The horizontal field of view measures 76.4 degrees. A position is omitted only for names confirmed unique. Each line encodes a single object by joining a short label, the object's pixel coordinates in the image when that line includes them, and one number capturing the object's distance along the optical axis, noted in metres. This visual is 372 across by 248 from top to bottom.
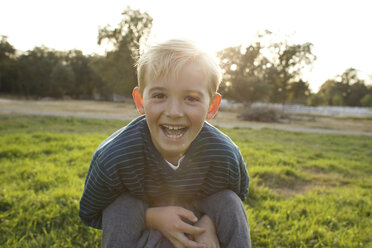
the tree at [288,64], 18.23
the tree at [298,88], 27.81
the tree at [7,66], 36.30
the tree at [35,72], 47.60
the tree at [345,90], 59.83
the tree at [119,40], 26.29
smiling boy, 1.46
